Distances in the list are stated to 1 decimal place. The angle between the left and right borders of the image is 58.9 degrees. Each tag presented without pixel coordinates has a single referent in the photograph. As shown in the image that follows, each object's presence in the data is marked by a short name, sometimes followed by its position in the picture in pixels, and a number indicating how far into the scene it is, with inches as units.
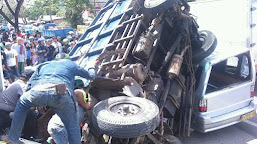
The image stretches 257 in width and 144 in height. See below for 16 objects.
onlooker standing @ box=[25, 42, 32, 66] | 345.1
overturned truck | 110.6
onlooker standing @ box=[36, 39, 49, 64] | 313.7
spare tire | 100.7
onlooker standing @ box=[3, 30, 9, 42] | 515.6
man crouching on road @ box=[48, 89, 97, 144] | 111.9
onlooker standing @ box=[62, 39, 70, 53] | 352.0
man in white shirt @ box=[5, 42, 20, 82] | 269.8
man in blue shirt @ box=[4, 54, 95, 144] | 104.0
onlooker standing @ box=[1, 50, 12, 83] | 257.2
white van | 151.7
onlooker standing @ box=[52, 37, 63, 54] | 344.5
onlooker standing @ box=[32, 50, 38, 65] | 328.7
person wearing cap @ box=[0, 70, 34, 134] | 129.9
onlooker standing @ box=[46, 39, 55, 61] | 322.4
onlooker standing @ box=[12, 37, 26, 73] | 314.0
